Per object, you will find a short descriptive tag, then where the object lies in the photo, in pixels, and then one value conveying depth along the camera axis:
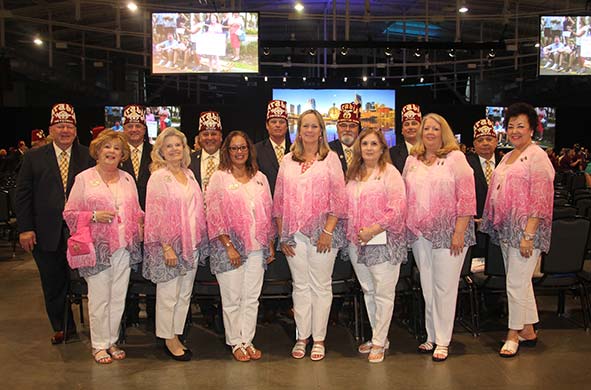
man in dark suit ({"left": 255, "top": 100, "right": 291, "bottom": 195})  5.05
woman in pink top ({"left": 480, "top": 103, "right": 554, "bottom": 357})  4.17
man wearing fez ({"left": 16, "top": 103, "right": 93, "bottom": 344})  4.59
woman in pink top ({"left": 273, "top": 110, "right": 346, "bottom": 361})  4.04
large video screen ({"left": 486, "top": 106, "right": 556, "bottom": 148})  20.45
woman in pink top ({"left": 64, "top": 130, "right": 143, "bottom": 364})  4.10
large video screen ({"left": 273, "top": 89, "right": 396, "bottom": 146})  17.73
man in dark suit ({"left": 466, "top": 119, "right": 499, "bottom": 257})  5.36
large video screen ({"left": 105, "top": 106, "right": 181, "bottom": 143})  19.19
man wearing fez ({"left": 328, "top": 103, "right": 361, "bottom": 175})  5.32
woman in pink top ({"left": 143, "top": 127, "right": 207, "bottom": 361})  4.05
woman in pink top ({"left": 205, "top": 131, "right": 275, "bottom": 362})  4.07
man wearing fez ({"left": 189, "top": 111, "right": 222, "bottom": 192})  5.34
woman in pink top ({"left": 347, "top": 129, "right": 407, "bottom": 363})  4.05
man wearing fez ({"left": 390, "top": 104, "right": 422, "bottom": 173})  5.33
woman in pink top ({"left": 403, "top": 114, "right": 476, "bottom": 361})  4.11
